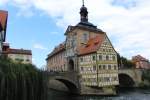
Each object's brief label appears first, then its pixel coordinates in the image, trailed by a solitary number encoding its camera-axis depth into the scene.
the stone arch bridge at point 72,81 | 51.78
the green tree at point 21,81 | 17.83
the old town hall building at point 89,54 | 56.28
